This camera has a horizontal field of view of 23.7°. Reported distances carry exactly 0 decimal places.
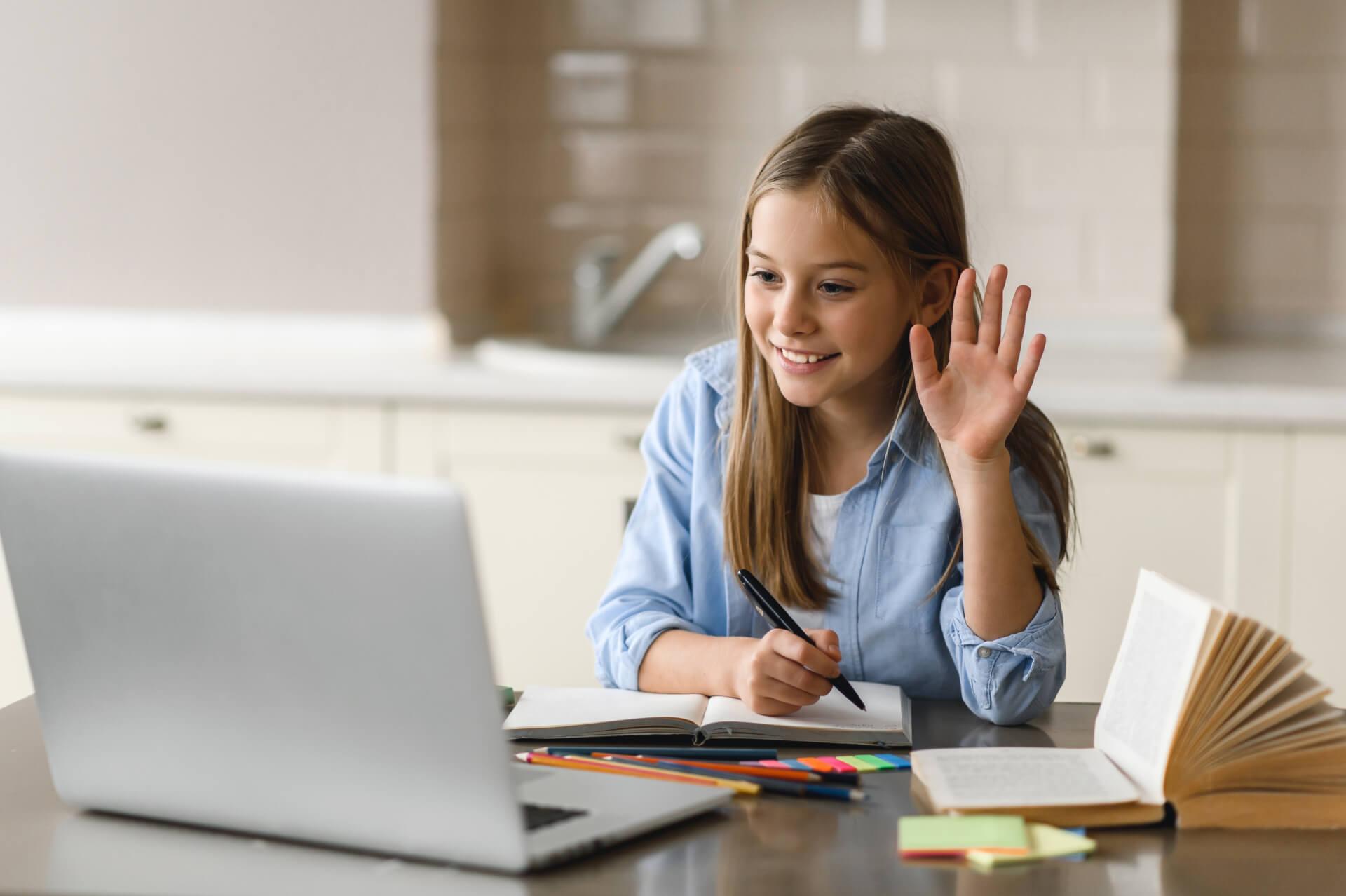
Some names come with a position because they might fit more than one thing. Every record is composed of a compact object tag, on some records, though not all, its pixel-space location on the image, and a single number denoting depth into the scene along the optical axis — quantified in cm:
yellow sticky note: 208
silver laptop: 200
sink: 383
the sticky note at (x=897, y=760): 228
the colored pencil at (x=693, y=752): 229
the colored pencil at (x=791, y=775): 223
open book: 215
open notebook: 232
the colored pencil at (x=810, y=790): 220
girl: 246
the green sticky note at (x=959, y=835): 209
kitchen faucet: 442
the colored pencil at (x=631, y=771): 220
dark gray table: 204
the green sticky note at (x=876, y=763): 227
